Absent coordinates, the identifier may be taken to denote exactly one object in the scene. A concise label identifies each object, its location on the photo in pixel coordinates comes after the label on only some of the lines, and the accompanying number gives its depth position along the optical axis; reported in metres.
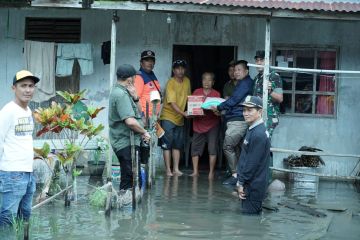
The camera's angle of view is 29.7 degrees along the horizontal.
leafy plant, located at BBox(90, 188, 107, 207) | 9.41
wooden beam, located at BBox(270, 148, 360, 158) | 10.55
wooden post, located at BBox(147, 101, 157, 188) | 10.88
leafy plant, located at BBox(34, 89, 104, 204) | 9.01
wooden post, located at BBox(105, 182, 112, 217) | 8.80
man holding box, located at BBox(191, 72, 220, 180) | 12.50
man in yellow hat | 6.81
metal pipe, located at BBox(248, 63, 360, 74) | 10.06
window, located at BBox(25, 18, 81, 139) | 13.09
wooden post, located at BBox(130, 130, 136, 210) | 8.88
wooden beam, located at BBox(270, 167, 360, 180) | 10.71
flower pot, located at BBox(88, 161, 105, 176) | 12.36
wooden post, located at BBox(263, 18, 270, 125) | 10.44
